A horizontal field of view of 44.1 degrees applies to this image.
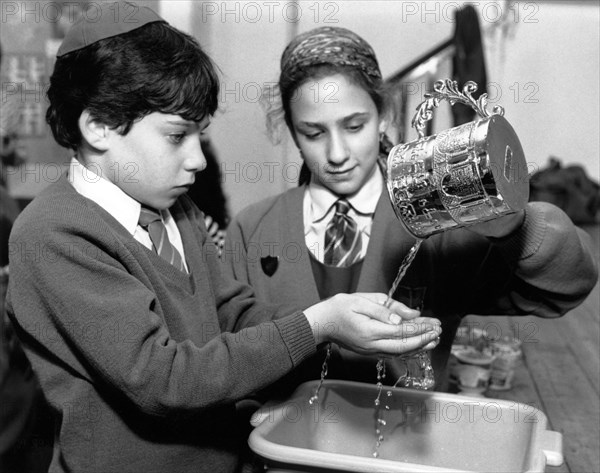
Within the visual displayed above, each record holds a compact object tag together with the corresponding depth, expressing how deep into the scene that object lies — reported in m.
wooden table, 1.61
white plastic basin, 0.96
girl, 1.23
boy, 0.90
